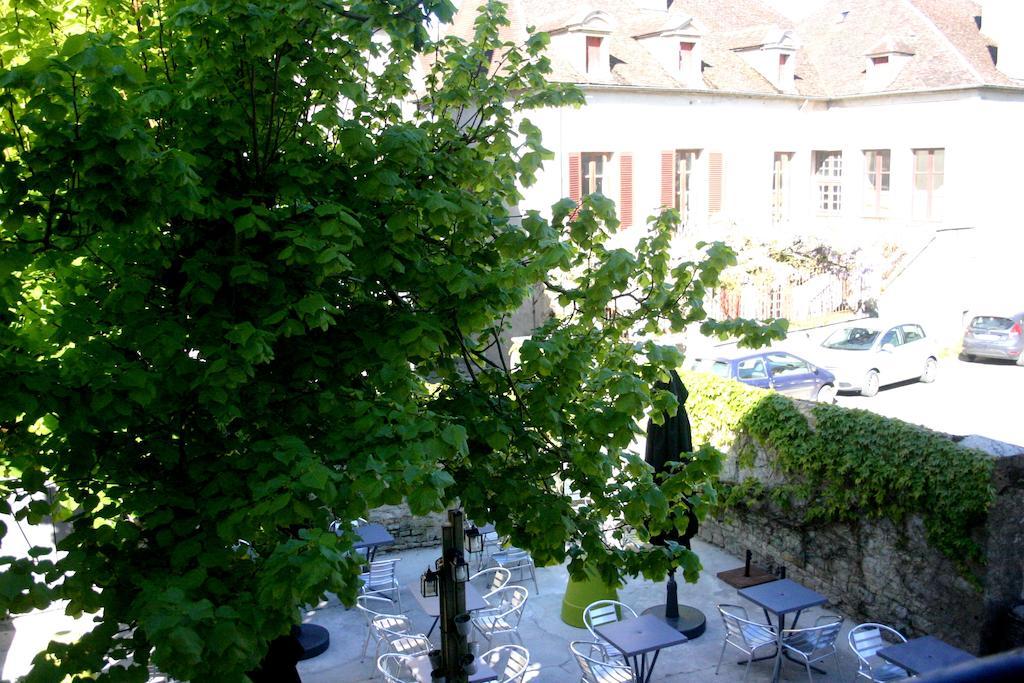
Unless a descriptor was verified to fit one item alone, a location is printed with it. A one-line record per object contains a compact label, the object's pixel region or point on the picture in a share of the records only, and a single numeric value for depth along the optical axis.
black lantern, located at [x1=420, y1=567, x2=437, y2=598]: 6.62
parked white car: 21.47
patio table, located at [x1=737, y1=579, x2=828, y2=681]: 9.41
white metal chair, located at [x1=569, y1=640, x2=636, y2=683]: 8.88
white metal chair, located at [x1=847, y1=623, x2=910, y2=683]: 8.89
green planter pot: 10.78
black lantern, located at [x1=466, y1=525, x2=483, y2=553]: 8.66
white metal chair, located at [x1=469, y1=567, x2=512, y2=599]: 11.07
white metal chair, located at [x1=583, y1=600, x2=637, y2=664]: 9.38
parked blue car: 18.64
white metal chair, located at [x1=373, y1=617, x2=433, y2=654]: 9.69
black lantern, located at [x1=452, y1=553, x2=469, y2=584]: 6.28
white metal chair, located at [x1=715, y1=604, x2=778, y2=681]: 9.46
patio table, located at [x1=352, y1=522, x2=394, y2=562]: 11.54
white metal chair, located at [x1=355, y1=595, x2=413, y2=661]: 9.90
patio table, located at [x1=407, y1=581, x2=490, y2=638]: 9.72
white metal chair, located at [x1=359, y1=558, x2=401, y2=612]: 11.14
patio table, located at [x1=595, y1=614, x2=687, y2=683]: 8.79
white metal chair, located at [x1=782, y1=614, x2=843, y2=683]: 9.25
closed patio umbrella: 10.33
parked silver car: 24.28
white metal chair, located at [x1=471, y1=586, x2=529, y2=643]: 10.09
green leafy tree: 4.18
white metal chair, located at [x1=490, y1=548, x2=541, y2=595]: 11.98
